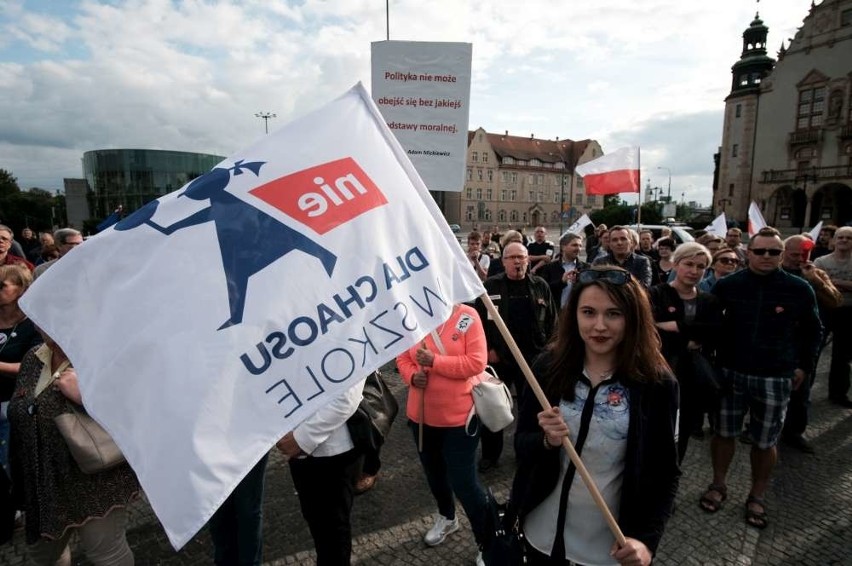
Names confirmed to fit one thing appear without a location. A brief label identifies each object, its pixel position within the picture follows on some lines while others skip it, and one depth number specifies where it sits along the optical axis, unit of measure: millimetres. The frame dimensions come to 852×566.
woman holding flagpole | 1782
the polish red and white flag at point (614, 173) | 9062
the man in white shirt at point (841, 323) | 5453
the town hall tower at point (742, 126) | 50156
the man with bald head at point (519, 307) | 4273
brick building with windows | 77375
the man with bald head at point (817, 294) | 4516
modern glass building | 63531
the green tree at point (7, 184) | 66062
